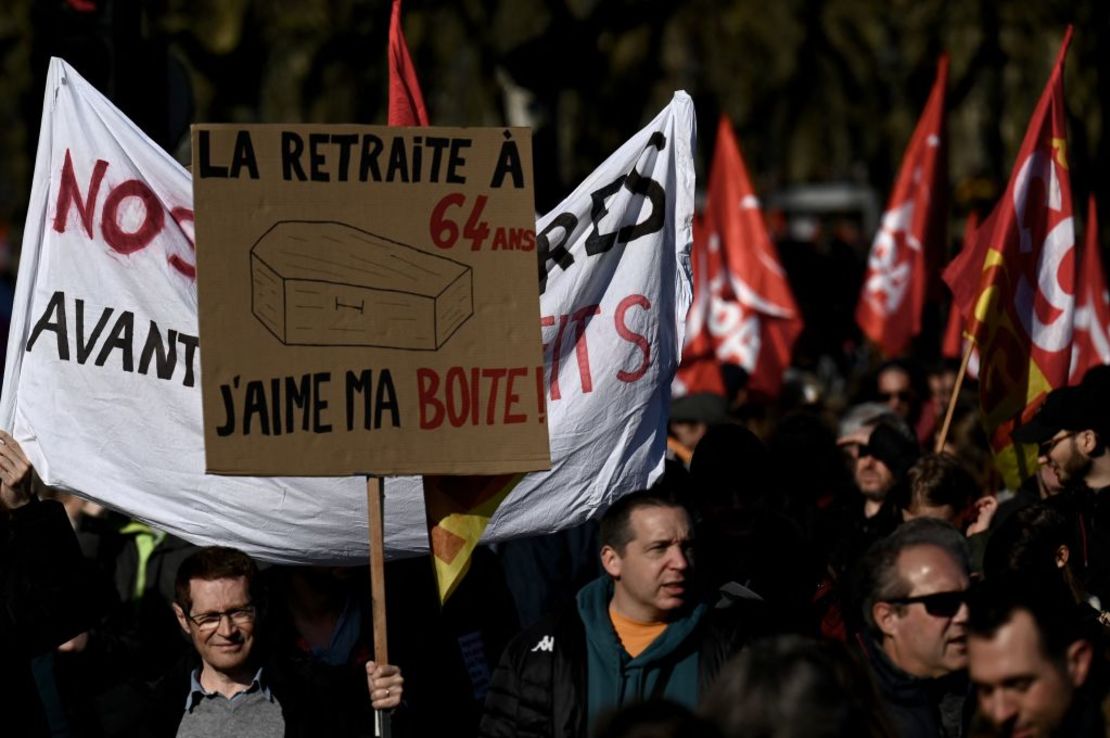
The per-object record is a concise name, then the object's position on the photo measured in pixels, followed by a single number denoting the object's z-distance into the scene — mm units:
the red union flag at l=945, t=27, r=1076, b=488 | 15734
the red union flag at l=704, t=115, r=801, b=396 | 24125
